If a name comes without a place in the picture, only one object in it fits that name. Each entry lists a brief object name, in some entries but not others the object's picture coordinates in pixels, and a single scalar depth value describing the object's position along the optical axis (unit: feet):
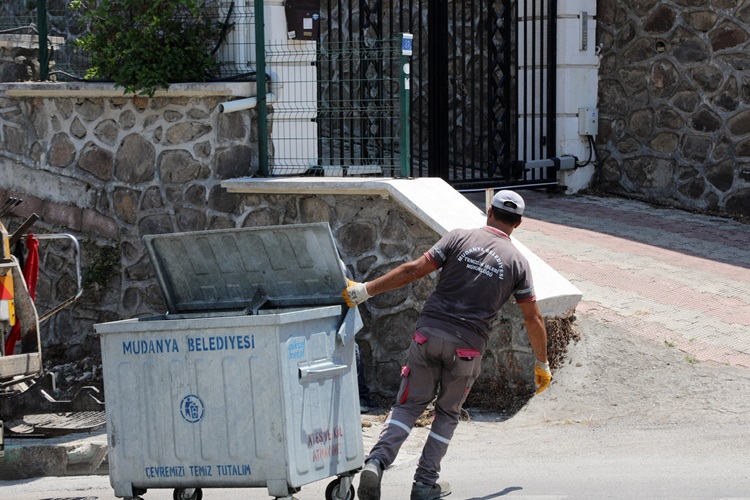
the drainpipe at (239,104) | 60.75
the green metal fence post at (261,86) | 61.11
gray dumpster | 35.65
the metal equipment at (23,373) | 49.29
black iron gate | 74.18
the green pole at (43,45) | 68.54
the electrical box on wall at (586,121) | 81.66
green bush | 62.28
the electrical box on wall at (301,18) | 62.23
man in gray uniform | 39.86
